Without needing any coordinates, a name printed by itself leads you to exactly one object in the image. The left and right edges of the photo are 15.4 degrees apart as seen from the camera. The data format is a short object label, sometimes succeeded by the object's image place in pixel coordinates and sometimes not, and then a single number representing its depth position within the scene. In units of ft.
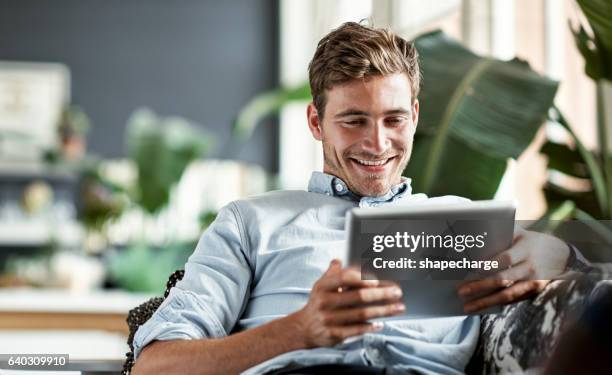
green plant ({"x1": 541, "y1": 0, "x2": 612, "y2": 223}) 12.68
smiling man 10.15
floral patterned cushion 9.99
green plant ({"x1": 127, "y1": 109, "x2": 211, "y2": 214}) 24.90
